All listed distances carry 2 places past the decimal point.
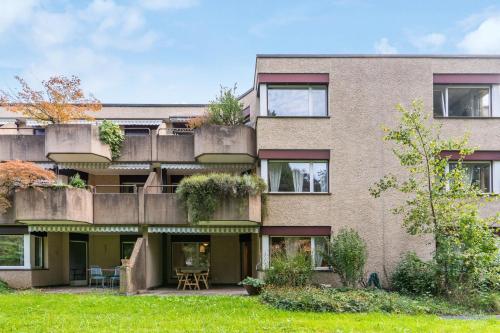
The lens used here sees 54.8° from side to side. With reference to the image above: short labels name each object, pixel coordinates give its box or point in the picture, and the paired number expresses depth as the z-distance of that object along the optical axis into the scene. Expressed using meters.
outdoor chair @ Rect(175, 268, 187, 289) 22.81
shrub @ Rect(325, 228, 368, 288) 19.34
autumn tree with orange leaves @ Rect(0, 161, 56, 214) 20.36
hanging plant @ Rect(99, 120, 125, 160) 23.33
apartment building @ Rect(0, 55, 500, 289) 21.28
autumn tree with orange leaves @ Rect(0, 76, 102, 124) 23.28
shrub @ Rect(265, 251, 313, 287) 18.83
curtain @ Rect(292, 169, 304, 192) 21.73
